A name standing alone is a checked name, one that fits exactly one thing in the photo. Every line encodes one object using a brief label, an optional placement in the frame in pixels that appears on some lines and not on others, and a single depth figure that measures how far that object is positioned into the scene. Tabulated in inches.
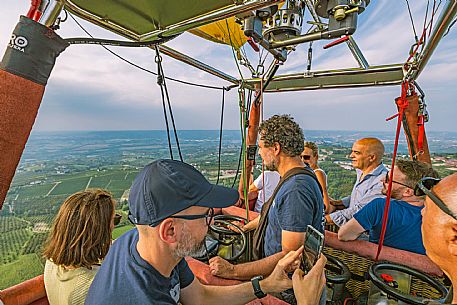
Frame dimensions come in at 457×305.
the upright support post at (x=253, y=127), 113.5
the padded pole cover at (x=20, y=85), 23.9
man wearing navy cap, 32.4
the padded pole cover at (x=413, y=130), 79.4
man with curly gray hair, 52.4
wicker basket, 71.5
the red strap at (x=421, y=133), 81.7
